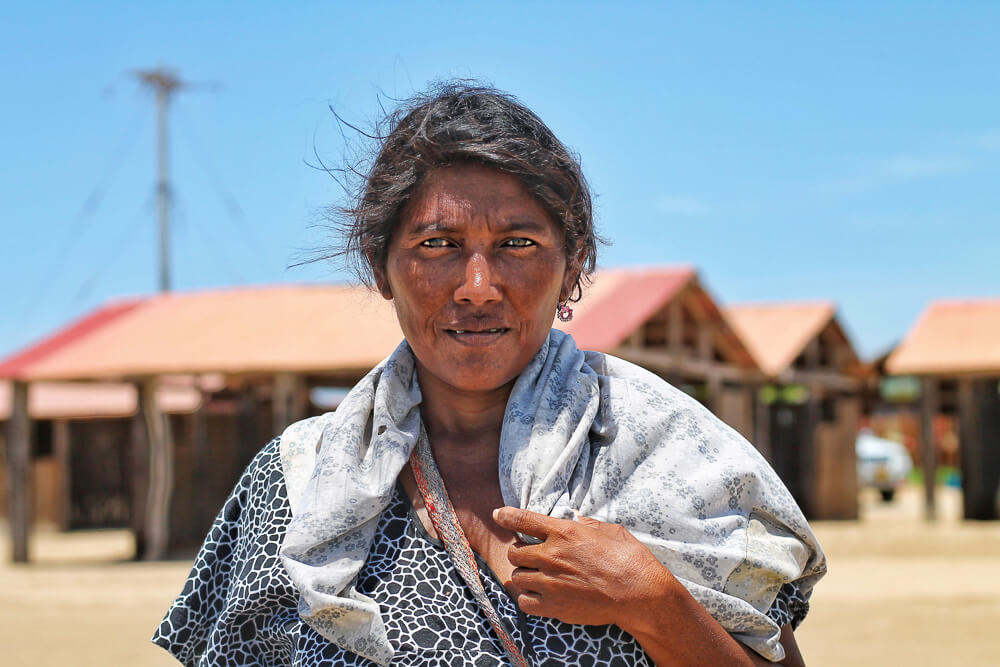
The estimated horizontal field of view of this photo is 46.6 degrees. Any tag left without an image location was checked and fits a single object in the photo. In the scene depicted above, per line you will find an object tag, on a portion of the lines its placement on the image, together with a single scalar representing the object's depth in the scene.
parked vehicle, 26.53
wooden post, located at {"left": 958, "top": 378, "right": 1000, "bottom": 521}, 16.84
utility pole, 30.69
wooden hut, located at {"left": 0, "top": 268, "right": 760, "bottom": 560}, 12.81
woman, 1.78
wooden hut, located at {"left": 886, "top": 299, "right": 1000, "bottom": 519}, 16.17
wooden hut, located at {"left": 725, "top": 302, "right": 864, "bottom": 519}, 18.52
